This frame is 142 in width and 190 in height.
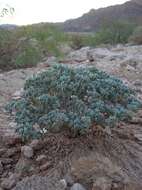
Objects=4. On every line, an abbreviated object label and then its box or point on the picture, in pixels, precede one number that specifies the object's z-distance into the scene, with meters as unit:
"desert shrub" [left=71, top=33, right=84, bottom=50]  6.81
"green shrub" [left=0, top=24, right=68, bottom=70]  3.28
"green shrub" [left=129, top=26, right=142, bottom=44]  6.52
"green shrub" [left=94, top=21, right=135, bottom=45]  7.29
